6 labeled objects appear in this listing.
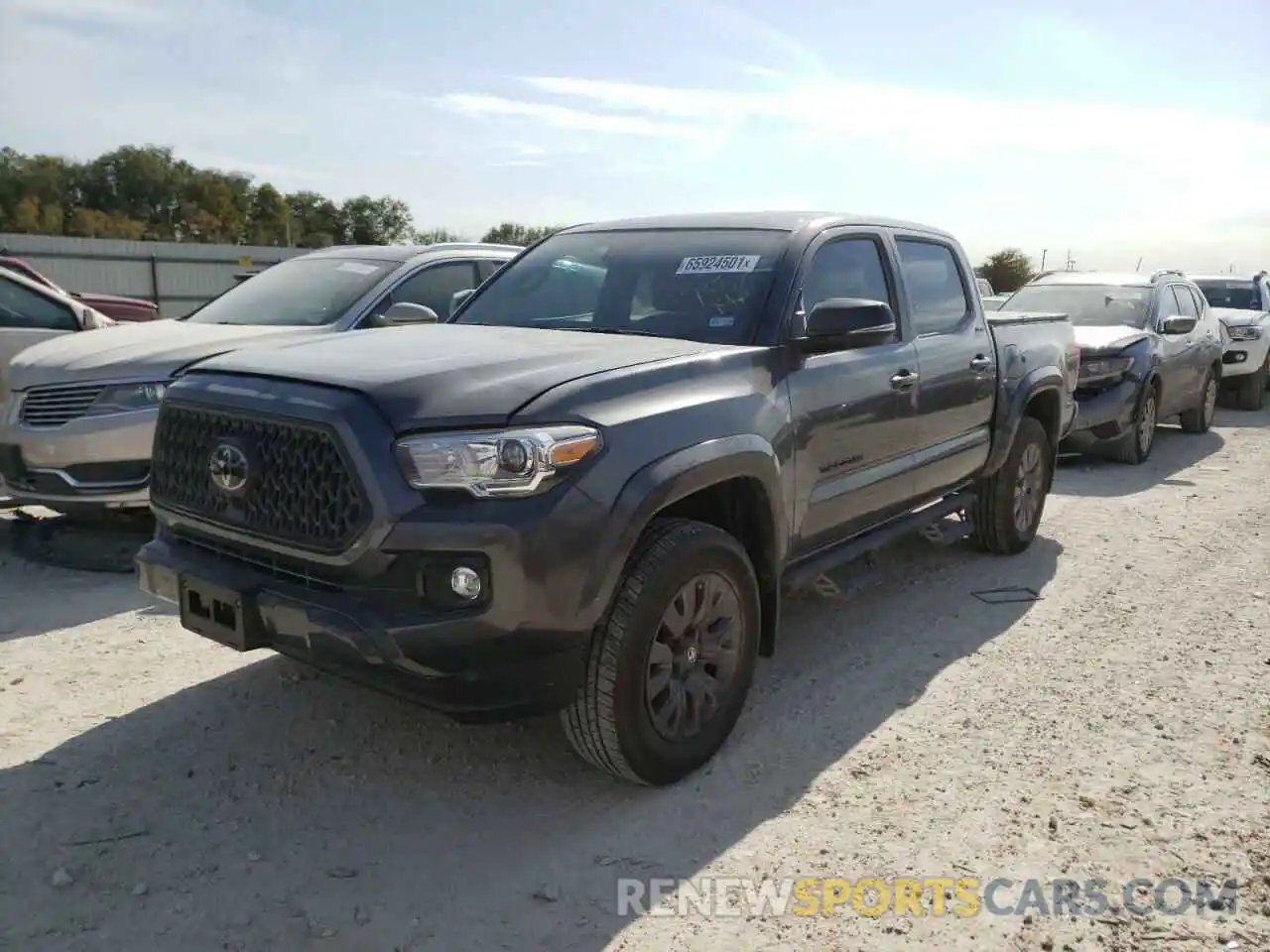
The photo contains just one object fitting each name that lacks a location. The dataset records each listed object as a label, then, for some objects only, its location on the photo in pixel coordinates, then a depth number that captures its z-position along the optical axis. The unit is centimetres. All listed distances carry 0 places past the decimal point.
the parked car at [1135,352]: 943
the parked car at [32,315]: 704
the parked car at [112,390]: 564
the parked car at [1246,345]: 1410
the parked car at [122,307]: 1278
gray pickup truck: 289
